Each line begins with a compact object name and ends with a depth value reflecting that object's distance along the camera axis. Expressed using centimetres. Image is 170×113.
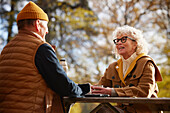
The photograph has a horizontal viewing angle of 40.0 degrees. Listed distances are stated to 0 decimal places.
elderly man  195
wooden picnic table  216
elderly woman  272
